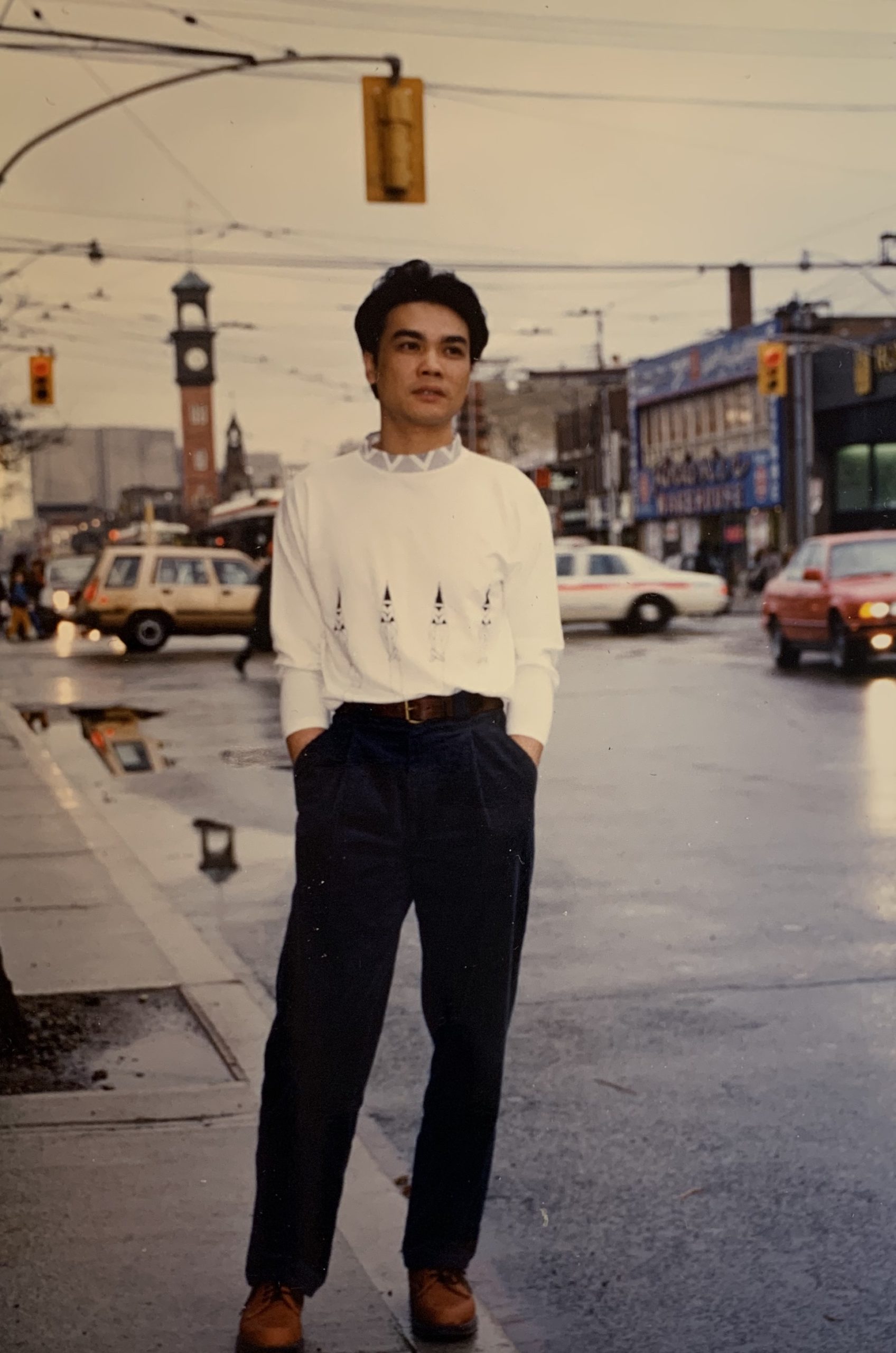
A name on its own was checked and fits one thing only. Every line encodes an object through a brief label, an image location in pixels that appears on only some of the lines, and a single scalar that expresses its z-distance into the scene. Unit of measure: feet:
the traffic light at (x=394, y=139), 44.62
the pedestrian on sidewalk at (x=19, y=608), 122.21
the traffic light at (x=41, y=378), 94.43
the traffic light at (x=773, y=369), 107.04
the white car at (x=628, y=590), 103.96
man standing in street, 10.87
